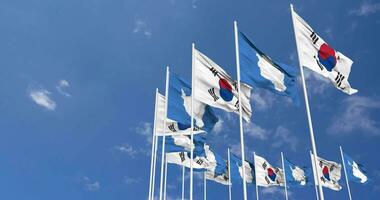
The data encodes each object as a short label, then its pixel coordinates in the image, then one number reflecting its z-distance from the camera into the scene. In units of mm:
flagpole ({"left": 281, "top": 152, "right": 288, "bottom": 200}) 40594
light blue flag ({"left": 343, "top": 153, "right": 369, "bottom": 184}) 40219
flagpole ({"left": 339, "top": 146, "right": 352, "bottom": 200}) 39616
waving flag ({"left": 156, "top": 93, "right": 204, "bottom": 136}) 23656
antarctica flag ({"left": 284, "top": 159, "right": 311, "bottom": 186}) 41962
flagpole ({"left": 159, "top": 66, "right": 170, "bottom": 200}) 23650
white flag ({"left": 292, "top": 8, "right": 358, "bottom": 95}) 17219
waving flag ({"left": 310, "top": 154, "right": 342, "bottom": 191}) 40538
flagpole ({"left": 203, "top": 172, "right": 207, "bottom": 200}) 42000
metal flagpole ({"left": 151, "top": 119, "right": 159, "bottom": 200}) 27172
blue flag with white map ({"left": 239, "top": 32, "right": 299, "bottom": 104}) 18016
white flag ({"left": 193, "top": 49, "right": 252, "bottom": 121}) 19203
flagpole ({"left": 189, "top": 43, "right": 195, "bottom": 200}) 19188
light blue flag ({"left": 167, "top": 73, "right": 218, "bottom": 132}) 21562
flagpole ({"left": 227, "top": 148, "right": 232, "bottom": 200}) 35094
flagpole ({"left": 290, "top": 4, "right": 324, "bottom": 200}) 13636
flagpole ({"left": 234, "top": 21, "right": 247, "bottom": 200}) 16028
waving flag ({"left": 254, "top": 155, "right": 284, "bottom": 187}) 37875
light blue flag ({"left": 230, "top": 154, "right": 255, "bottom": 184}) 36544
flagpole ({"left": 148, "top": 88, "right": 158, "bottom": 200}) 27098
